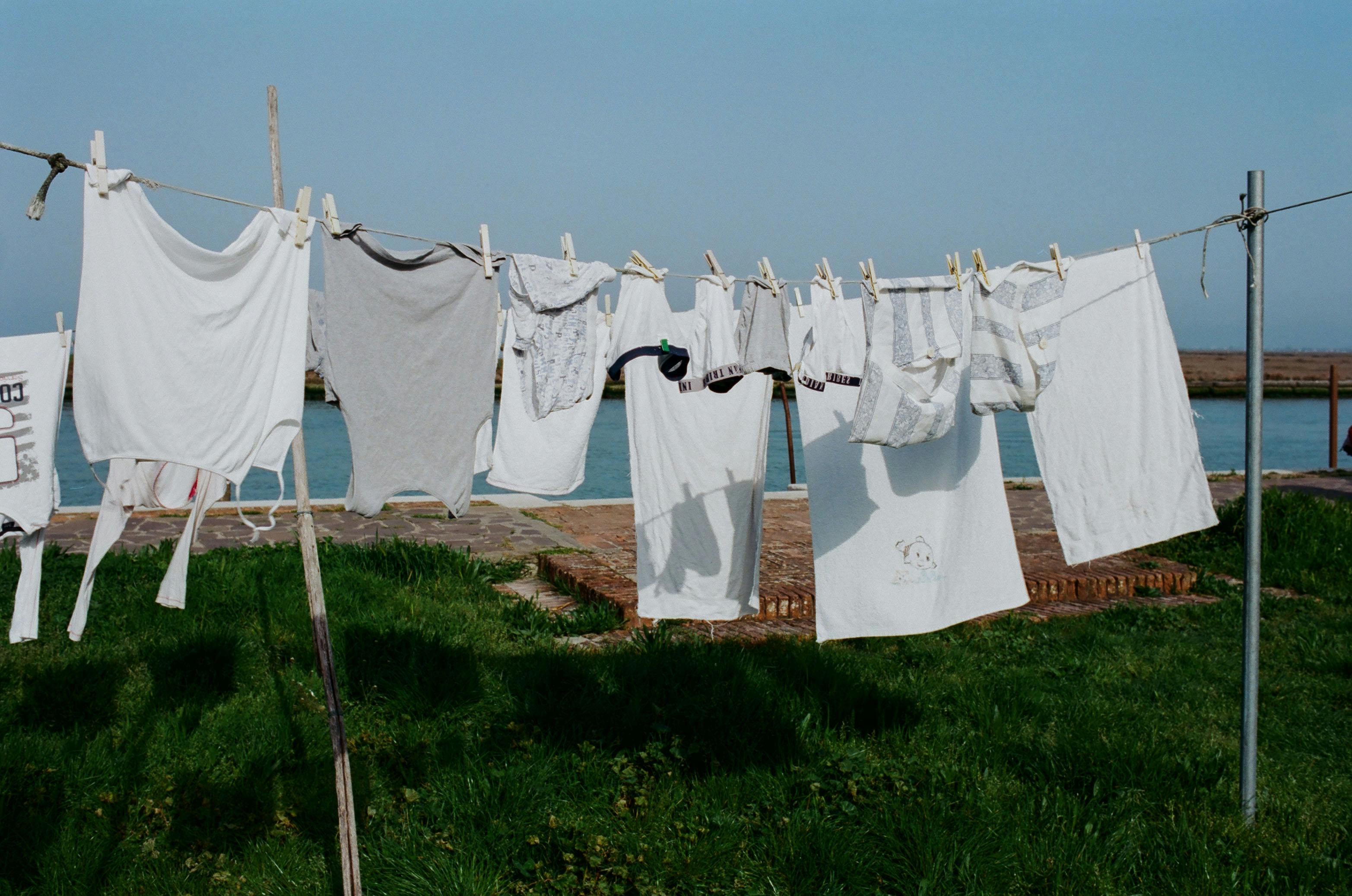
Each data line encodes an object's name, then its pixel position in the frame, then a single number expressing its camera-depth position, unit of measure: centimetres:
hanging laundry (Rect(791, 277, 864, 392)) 368
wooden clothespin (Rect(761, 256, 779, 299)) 353
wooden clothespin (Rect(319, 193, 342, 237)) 279
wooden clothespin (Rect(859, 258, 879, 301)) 332
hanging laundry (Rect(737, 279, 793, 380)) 349
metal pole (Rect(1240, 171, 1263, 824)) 335
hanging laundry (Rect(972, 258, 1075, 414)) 325
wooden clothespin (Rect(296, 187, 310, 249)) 265
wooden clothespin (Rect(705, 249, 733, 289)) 352
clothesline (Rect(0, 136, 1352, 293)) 234
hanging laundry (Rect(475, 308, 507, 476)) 434
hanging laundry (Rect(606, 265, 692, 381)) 357
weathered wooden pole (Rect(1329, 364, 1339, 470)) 1400
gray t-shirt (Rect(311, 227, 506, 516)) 290
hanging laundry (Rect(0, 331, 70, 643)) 361
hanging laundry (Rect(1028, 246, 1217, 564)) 356
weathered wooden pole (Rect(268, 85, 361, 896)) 293
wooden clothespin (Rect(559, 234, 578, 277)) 330
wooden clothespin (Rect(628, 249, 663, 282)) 353
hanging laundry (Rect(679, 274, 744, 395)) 350
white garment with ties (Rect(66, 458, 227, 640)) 263
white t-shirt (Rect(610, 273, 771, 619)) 396
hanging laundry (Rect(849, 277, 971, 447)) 329
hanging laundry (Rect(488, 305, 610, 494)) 494
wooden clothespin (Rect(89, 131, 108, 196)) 234
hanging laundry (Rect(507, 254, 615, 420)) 323
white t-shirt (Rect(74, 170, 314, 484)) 241
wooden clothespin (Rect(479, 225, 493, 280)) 311
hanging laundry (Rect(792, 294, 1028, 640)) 363
